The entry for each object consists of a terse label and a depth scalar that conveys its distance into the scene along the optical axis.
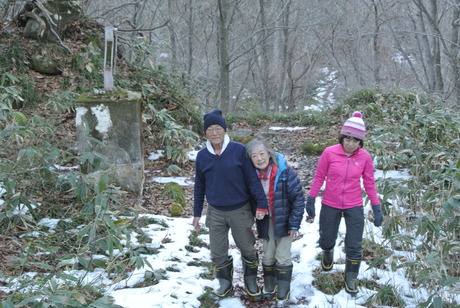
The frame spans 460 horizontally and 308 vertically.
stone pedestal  5.43
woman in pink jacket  3.76
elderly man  3.56
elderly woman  3.53
